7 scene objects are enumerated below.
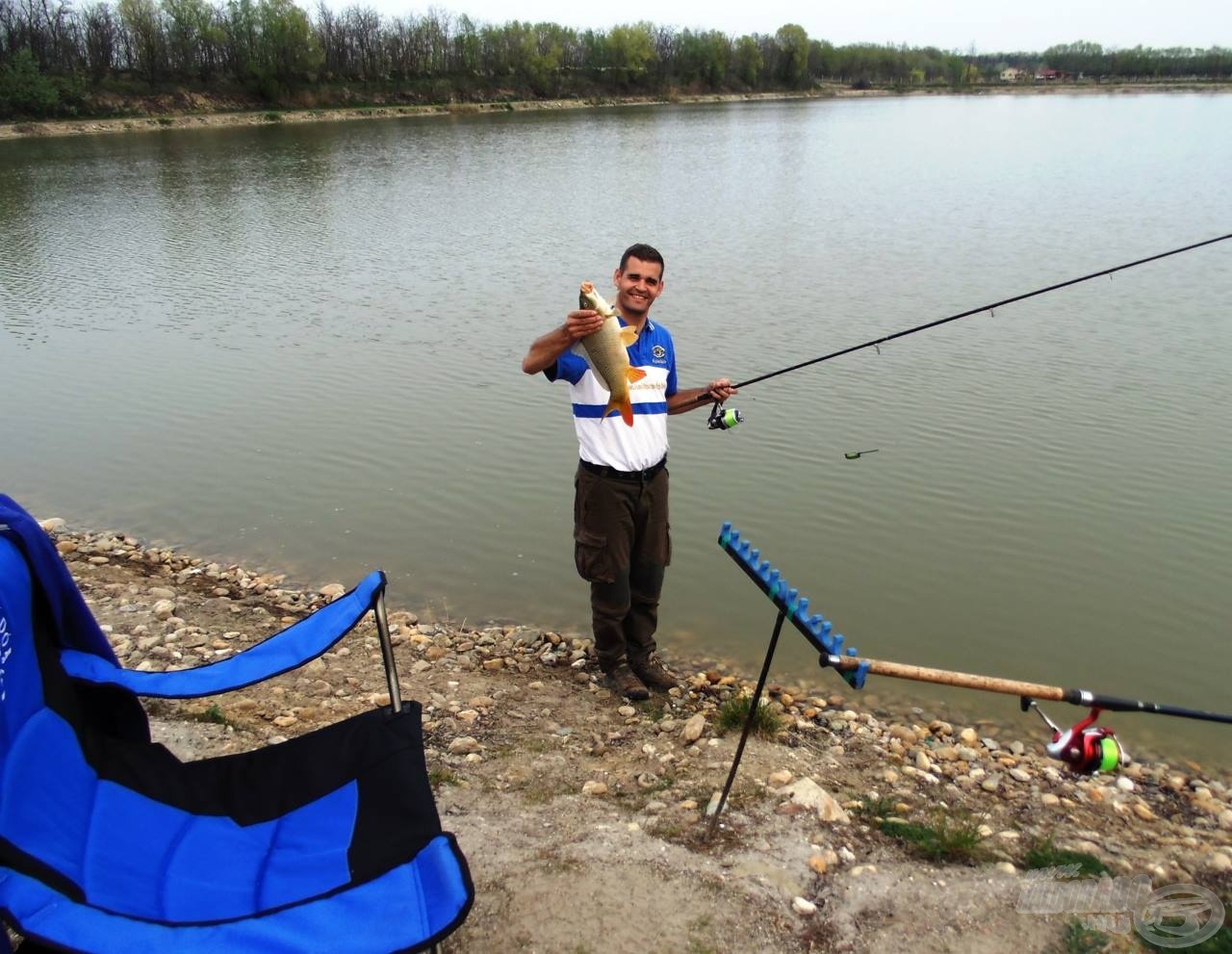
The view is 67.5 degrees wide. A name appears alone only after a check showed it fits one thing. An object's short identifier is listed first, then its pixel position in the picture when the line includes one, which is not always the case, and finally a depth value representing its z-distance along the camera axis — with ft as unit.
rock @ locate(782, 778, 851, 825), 11.57
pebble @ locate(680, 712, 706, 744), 14.11
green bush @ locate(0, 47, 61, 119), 164.66
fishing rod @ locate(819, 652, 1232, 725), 8.83
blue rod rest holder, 9.07
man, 13.30
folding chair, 7.48
